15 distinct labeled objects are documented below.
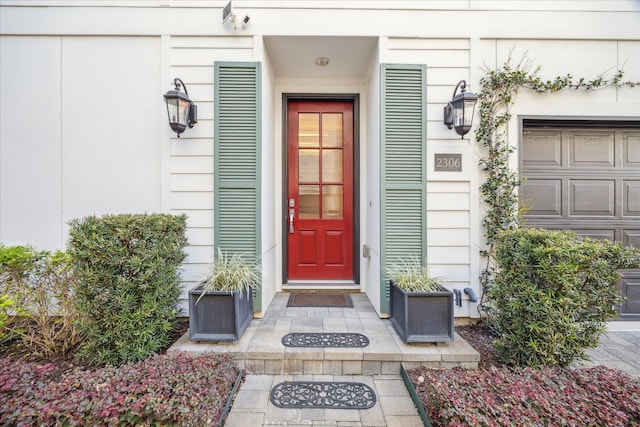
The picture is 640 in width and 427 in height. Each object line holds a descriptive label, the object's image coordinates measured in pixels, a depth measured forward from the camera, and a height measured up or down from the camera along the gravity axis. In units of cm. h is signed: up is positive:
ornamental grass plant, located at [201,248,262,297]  232 -54
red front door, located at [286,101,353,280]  355 +21
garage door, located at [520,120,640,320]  298 +35
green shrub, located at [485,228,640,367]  189 -56
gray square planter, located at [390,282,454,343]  224 -81
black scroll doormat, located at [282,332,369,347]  222 -103
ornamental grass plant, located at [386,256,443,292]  237 -57
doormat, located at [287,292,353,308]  304 -98
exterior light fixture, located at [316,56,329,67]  308 +167
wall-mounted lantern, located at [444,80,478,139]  254 +95
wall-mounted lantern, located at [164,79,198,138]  253 +94
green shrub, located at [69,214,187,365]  207 -55
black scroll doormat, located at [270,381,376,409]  182 -123
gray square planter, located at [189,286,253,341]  224 -82
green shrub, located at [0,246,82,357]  226 -69
